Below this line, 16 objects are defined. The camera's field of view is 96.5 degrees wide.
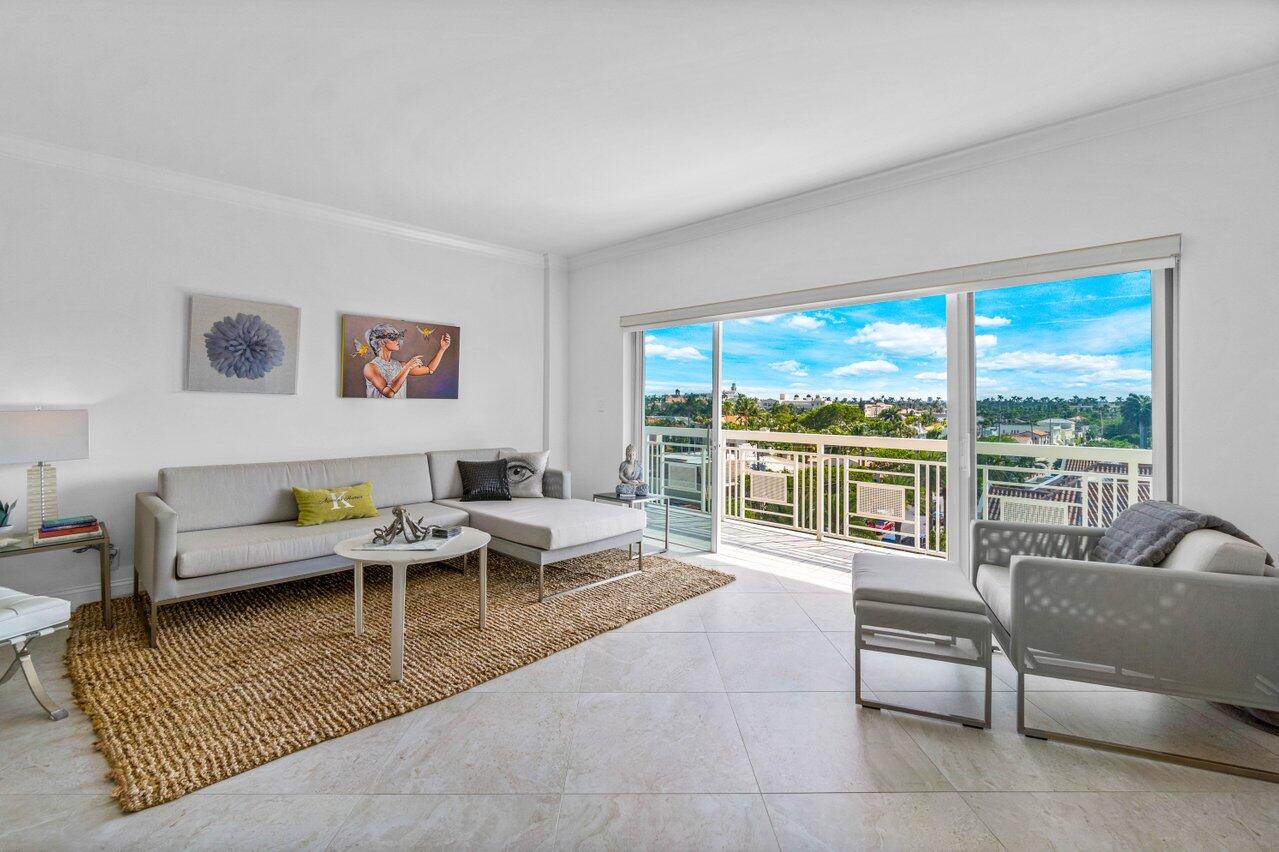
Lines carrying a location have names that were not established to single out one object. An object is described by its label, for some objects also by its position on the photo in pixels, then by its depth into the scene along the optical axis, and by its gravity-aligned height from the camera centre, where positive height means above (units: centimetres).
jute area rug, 198 -109
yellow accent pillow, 366 -51
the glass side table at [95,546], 277 -61
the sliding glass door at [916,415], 299 +10
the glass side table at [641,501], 454 -58
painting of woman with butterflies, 440 +55
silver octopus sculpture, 280 -52
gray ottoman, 216 -74
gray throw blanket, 217 -40
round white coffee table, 248 -61
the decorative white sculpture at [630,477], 463 -40
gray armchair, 184 -67
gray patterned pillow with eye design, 467 -38
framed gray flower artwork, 370 +53
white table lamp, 277 -10
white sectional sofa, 294 -61
